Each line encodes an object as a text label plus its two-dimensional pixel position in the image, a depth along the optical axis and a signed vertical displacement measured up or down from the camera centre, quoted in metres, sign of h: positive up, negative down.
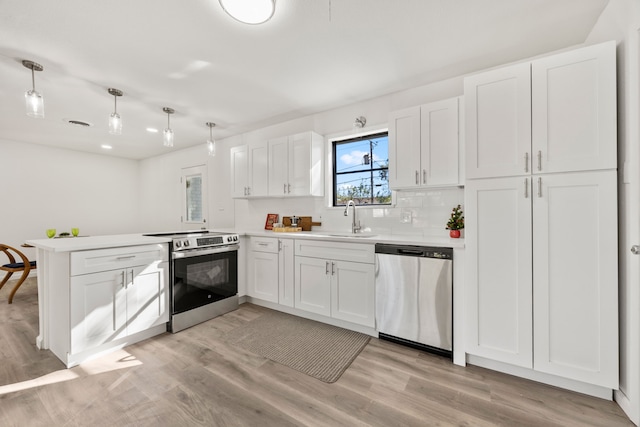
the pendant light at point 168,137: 2.89 +0.84
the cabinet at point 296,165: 3.39 +0.63
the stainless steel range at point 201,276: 2.73 -0.71
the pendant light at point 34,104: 2.01 +0.84
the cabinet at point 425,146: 2.44 +0.64
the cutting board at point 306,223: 3.63 -0.14
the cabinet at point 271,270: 3.12 -0.70
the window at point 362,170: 3.21 +0.54
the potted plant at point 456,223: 2.45 -0.10
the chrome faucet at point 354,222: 3.00 -0.11
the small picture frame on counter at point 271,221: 4.01 -0.12
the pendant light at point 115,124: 2.45 +0.84
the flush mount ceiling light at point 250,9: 1.61 +1.29
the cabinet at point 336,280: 2.56 -0.70
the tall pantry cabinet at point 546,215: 1.65 -0.02
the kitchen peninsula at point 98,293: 2.08 -0.68
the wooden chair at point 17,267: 3.64 -0.75
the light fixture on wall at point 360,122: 3.23 +1.10
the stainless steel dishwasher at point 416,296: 2.15 -0.72
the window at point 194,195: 5.18 +0.37
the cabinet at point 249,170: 3.81 +0.64
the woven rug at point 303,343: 2.09 -1.20
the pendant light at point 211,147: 3.34 +0.84
